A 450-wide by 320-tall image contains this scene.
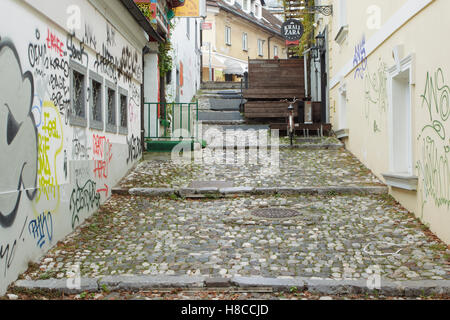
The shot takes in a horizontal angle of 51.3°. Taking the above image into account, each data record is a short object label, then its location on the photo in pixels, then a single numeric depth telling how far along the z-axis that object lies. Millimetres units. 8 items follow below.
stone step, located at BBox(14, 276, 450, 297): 4418
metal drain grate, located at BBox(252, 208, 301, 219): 7242
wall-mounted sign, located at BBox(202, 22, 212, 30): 27784
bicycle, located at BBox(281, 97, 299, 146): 13123
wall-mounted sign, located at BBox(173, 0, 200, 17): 16562
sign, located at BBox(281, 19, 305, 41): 16375
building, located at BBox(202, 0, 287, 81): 33469
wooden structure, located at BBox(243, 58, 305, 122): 18266
